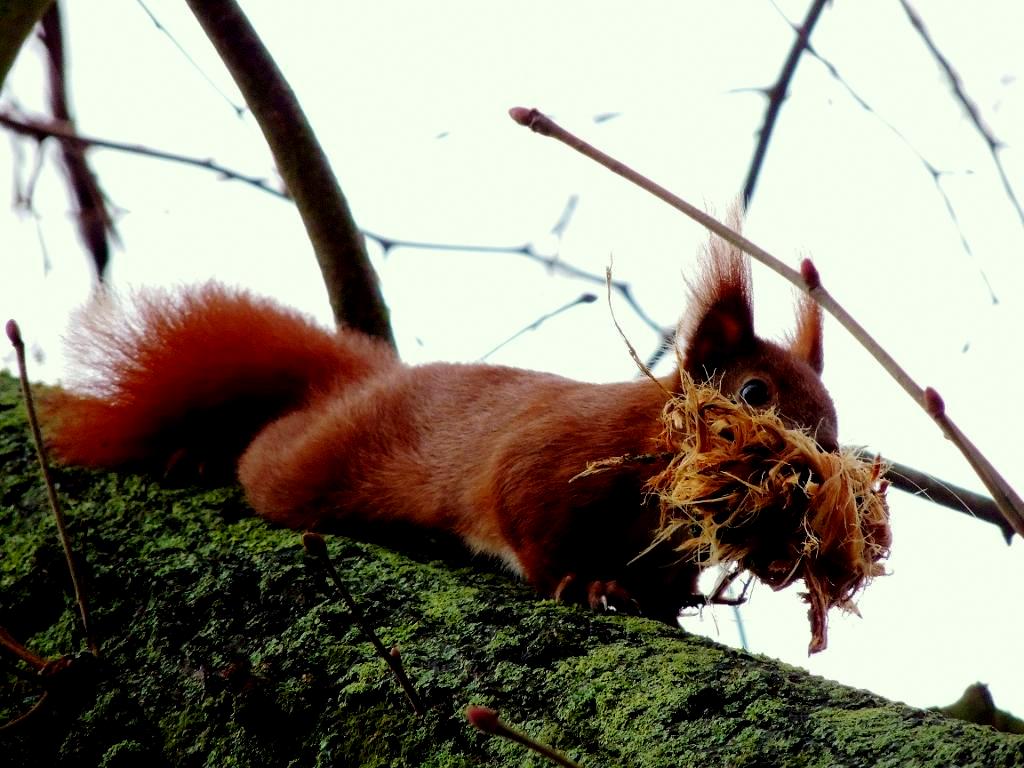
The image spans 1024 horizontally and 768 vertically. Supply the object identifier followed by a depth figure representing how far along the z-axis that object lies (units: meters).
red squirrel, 4.75
